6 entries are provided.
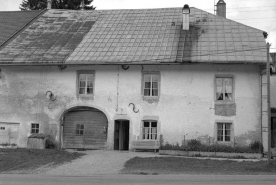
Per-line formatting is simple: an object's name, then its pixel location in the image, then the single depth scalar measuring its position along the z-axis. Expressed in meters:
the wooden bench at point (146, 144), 21.12
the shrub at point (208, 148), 19.64
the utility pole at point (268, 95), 15.90
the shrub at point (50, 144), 22.05
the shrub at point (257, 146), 19.86
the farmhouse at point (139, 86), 20.81
